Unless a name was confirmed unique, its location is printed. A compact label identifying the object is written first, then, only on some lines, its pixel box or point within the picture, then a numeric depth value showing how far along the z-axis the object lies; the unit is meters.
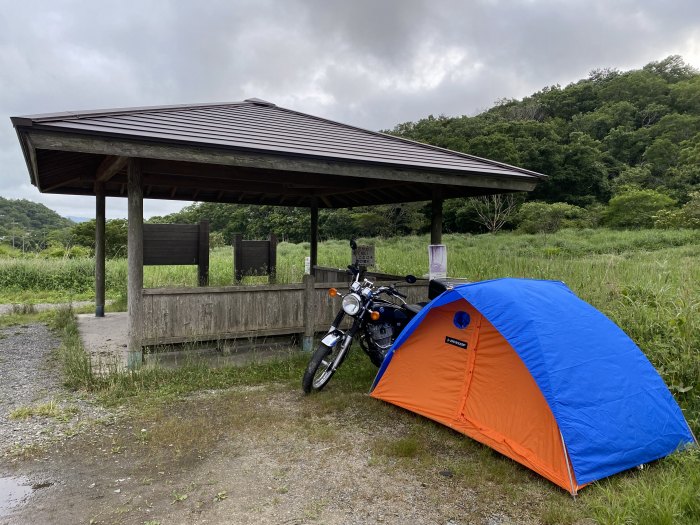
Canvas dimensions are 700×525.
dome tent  2.58
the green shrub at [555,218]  27.16
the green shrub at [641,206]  25.12
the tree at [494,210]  30.95
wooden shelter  3.82
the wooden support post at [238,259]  8.21
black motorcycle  3.92
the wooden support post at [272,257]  8.48
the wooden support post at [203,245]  6.72
